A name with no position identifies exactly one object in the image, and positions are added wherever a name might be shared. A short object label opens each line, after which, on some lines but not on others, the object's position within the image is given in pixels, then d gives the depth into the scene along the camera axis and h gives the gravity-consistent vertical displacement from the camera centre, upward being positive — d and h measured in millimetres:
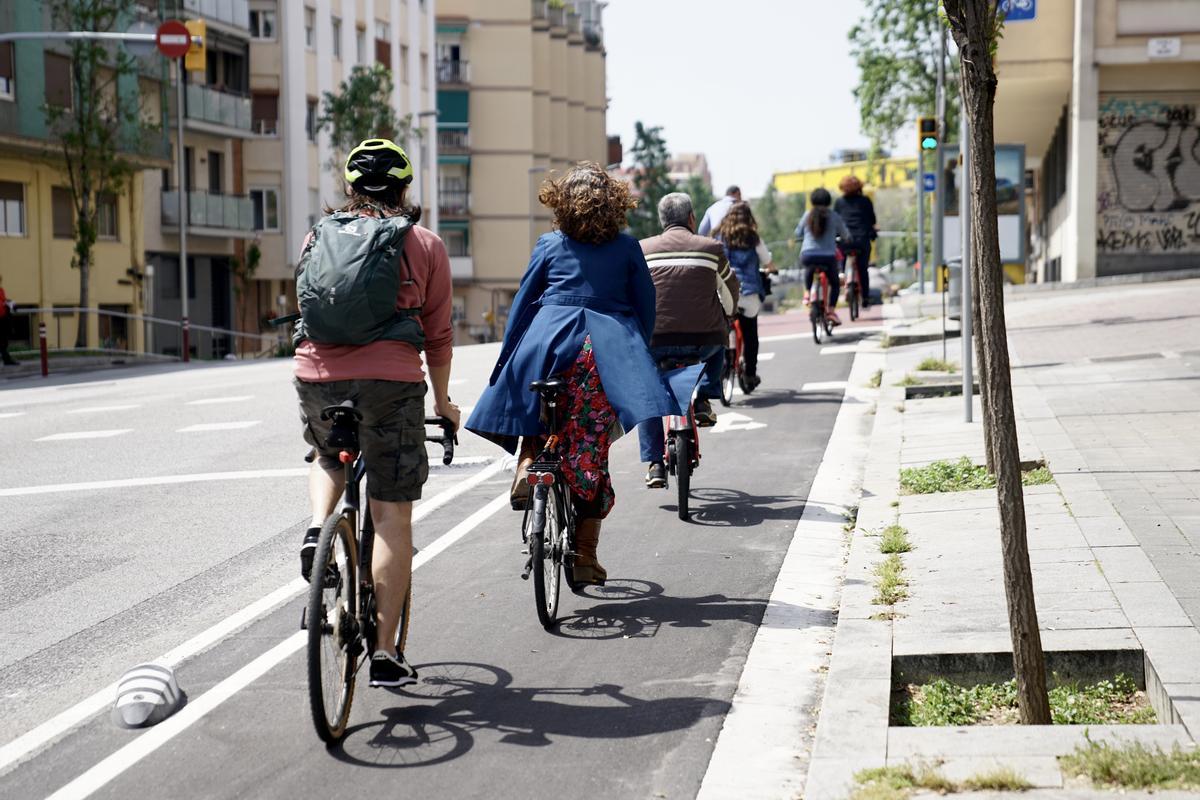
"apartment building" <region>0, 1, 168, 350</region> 40031 +1734
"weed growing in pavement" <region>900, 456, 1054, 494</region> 9305 -1206
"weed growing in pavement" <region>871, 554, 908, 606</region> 6652 -1304
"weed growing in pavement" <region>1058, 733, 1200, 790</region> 4125 -1257
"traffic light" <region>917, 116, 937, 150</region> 19141 +1643
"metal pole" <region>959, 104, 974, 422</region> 11586 -186
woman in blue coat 7023 -316
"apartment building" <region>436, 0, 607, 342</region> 87688 +6395
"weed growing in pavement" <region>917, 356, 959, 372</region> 16016 -960
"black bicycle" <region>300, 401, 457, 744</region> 4973 -1029
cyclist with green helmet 5406 -366
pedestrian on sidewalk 33375 -1250
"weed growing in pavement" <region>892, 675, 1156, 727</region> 5113 -1383
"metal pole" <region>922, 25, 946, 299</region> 19719 +797
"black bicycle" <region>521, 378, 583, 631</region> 6664 -1035
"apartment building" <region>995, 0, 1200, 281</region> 31766 +2592
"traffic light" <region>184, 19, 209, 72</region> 32531 +4263
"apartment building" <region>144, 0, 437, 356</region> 51781 +3818
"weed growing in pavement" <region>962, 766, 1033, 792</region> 4188 -1296
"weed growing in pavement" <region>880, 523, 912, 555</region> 7734 -1290
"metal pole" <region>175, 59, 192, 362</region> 46062 +2225
